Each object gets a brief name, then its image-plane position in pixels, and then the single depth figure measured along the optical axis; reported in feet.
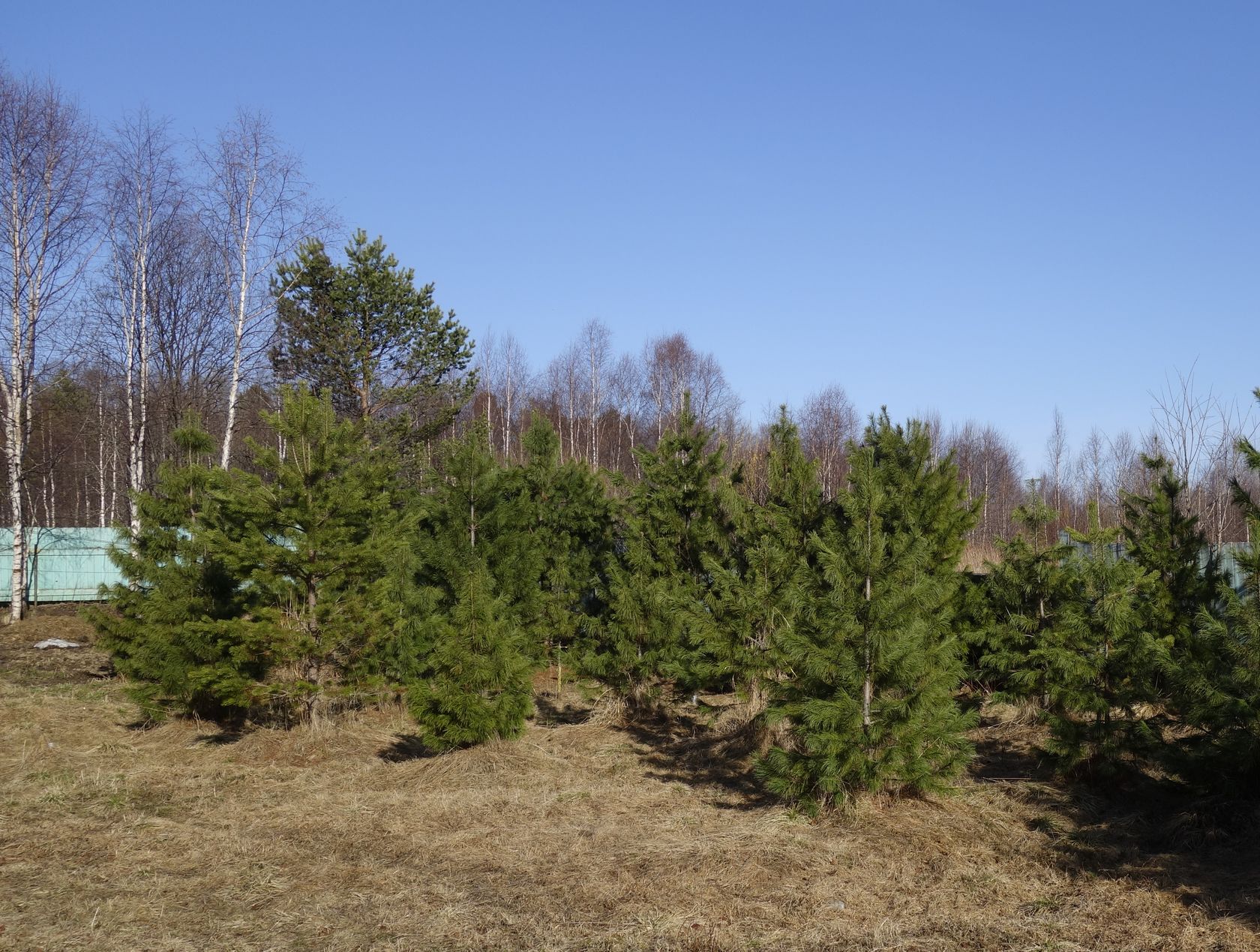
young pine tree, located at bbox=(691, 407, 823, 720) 31.24
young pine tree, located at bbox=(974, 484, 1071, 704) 30.71
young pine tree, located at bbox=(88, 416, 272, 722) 31.58
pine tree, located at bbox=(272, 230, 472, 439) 67.15
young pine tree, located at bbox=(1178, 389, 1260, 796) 20.67
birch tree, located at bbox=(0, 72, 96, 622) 60.49
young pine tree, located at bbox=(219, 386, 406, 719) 30.78
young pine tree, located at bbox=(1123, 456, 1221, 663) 28.86
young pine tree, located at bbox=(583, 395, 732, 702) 36.01
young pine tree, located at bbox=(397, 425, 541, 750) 28.89
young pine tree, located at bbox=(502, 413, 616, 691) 42.24
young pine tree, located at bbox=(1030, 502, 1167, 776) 25.04
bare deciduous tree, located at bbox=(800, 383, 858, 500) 147.33
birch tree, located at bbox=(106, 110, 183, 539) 66.44
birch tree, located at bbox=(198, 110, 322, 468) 64.69
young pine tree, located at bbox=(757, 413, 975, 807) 22.77
